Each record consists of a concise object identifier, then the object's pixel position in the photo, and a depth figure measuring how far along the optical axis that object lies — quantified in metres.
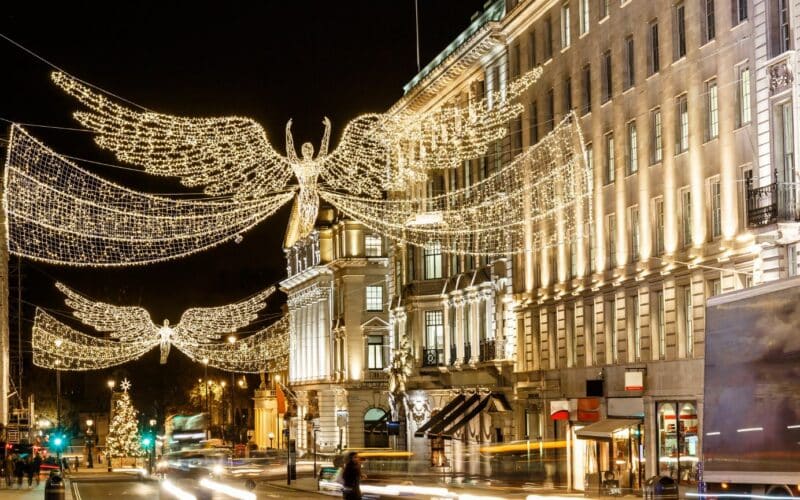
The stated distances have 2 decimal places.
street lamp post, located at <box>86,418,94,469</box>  102.19
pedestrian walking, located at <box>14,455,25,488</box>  65.38
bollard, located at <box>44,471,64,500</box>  31.31
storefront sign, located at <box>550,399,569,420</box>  54.41
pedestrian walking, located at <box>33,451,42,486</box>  67.76
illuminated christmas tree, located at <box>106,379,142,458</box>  112.44
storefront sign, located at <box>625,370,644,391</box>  47.16
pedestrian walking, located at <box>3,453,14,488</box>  63.19
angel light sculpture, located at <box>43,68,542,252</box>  59.59
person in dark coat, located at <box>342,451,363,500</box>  28.41
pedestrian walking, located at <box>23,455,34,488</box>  64.31
